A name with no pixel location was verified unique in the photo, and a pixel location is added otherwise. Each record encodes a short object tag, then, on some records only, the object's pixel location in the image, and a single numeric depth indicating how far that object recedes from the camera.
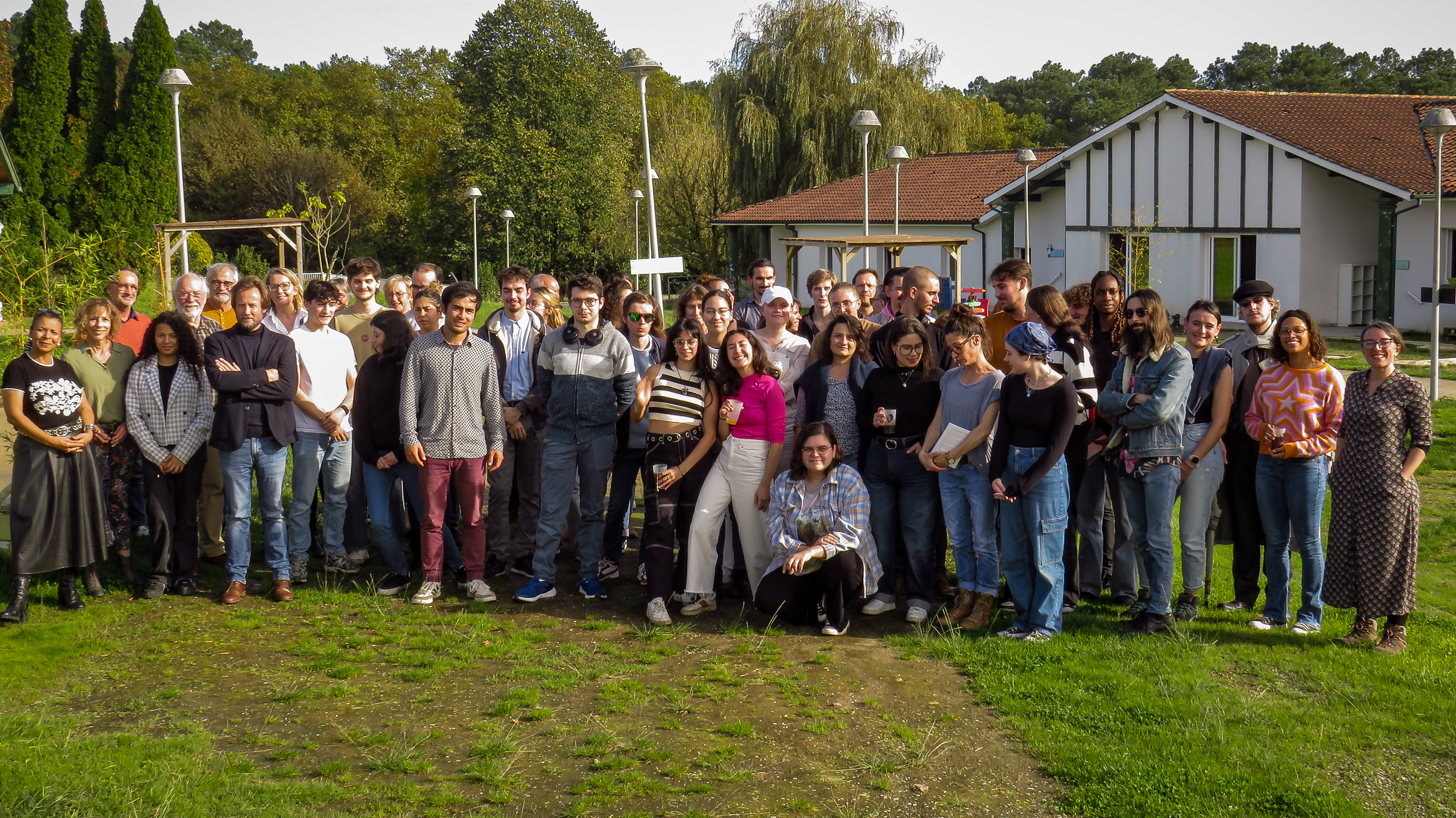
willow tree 35.00
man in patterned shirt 6.92
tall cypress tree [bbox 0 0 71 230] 32.94
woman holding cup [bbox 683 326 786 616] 6.71
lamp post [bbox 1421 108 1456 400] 14.09
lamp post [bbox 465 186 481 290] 36.56
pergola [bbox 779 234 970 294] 20.31
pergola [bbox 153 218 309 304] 16.27
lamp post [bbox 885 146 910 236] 23.11
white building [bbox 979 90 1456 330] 24.19
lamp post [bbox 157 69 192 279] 15.32
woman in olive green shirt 7.05
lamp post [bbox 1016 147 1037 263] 27.64
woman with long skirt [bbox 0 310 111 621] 6.68
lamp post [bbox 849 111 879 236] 19.23
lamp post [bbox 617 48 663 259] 14.28
